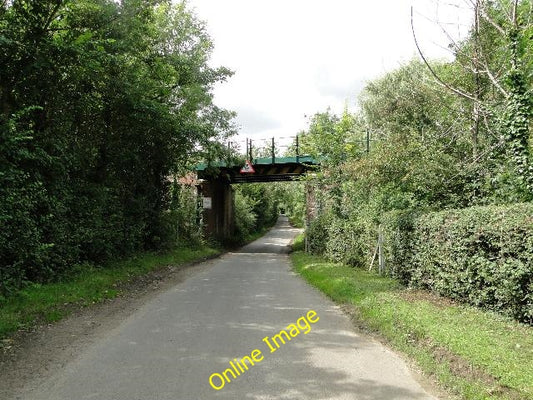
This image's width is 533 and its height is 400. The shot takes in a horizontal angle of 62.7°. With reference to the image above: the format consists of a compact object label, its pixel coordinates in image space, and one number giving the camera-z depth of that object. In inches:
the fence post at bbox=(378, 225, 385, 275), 553.9
